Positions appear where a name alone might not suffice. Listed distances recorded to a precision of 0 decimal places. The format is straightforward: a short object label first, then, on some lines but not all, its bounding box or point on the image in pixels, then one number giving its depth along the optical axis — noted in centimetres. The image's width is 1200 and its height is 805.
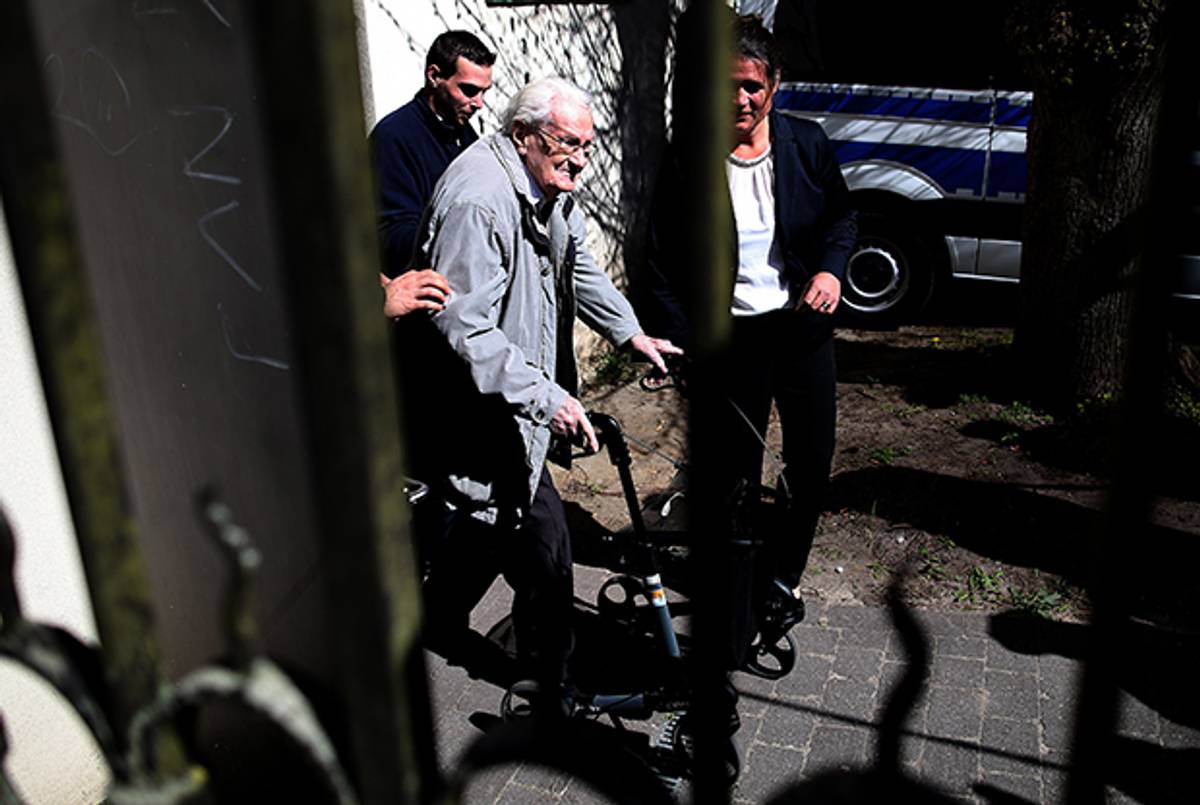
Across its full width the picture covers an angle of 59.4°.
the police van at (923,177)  743
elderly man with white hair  288
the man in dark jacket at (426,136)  390
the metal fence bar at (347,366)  66
